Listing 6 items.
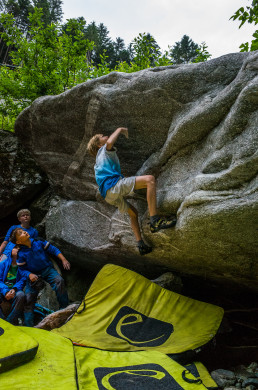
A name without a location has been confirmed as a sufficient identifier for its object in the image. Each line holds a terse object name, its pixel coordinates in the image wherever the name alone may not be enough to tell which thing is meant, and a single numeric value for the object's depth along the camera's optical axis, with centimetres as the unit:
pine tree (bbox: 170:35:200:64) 2814
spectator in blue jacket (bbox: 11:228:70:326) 593
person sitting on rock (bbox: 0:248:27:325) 539
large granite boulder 409
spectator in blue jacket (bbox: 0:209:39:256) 646
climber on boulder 485
